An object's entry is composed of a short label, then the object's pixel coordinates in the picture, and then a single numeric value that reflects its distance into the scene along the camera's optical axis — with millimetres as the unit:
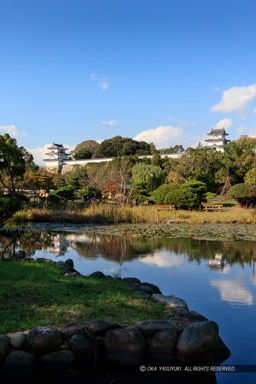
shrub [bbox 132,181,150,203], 19212
